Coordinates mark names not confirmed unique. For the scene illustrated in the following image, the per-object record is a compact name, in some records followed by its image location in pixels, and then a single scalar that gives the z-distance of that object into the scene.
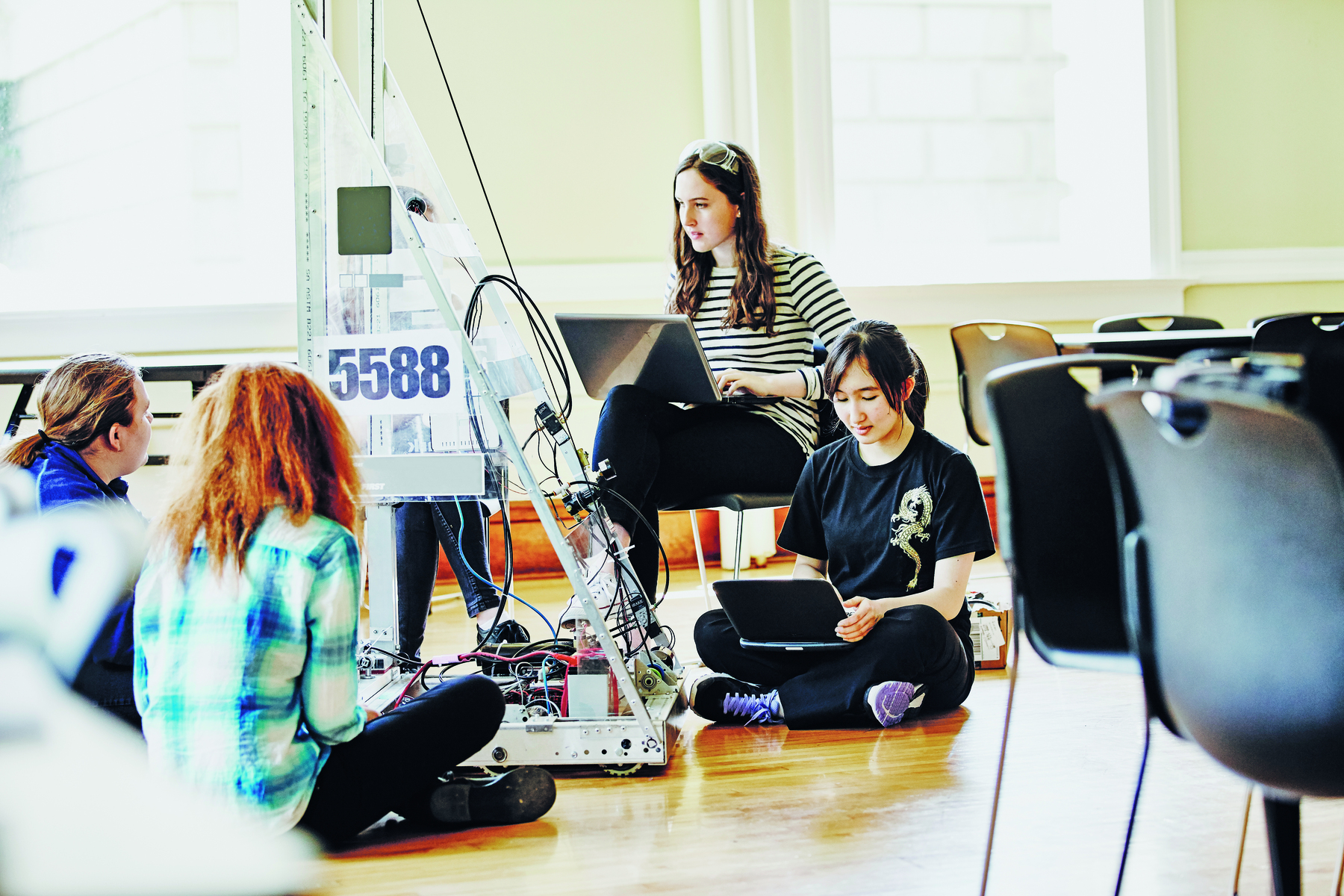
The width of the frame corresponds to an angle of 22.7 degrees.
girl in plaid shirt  4.96
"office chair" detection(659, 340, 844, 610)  5.93
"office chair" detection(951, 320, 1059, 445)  6.75
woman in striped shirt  5.90
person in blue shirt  5.30
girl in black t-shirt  5.60
